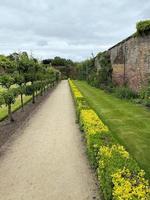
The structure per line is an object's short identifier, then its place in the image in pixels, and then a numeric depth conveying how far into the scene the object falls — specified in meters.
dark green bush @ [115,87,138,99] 11.39
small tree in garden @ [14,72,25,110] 8.80
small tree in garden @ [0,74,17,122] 7.02
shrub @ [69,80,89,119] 7.26
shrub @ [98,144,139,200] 2.80
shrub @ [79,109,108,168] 3.89
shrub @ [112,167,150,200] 2.34
